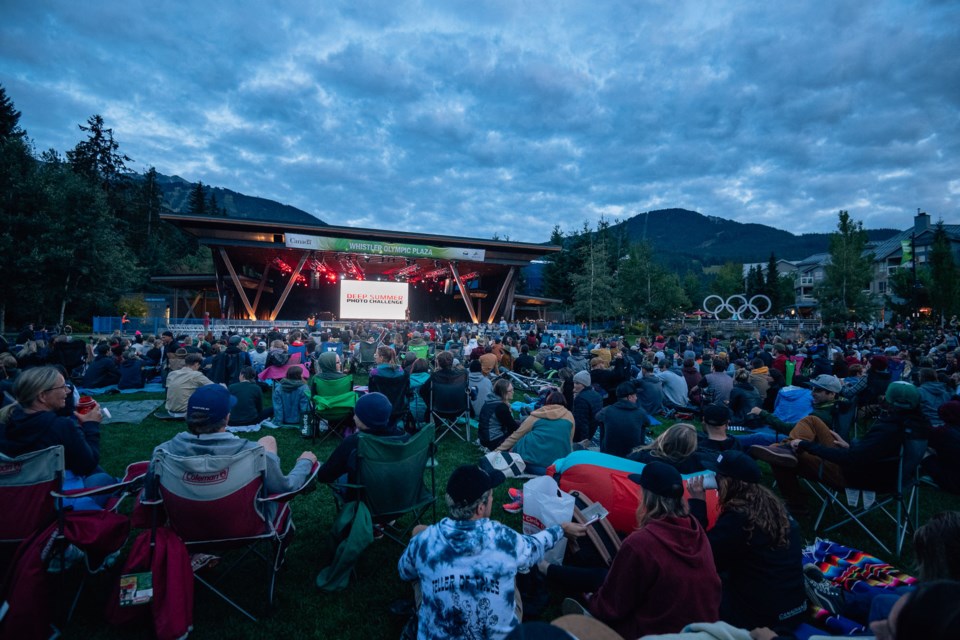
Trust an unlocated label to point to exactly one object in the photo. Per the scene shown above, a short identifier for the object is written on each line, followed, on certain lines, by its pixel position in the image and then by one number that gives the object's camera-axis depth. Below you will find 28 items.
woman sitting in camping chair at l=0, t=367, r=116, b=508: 2.62
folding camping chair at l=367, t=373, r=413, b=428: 6.01
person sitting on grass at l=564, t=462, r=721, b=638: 1.76
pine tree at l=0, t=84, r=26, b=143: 26.57
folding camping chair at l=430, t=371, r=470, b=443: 6.25
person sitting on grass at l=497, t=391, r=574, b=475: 4.57
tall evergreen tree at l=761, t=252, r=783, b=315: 50.38
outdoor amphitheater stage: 26.06
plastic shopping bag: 2.77
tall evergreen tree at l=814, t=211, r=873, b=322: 29.88
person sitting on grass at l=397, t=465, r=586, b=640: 1.74
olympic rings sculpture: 32.12
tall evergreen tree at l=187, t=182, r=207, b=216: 51.94
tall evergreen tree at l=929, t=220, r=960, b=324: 23.62
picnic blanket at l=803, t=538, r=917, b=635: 2.22
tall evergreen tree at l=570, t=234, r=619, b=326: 33.64
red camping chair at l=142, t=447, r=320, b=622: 2.48
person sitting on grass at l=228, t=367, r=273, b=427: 6.81
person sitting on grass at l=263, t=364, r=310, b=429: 7.09
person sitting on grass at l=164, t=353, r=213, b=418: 6.57
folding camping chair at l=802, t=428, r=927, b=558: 3.55
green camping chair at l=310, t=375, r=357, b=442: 5.96
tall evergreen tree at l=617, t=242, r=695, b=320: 33.44
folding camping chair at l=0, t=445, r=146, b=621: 2.39
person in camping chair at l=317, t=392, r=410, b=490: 3.14
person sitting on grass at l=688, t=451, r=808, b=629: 2.11
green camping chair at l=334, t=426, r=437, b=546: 3.10
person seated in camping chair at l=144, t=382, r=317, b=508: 2.59
